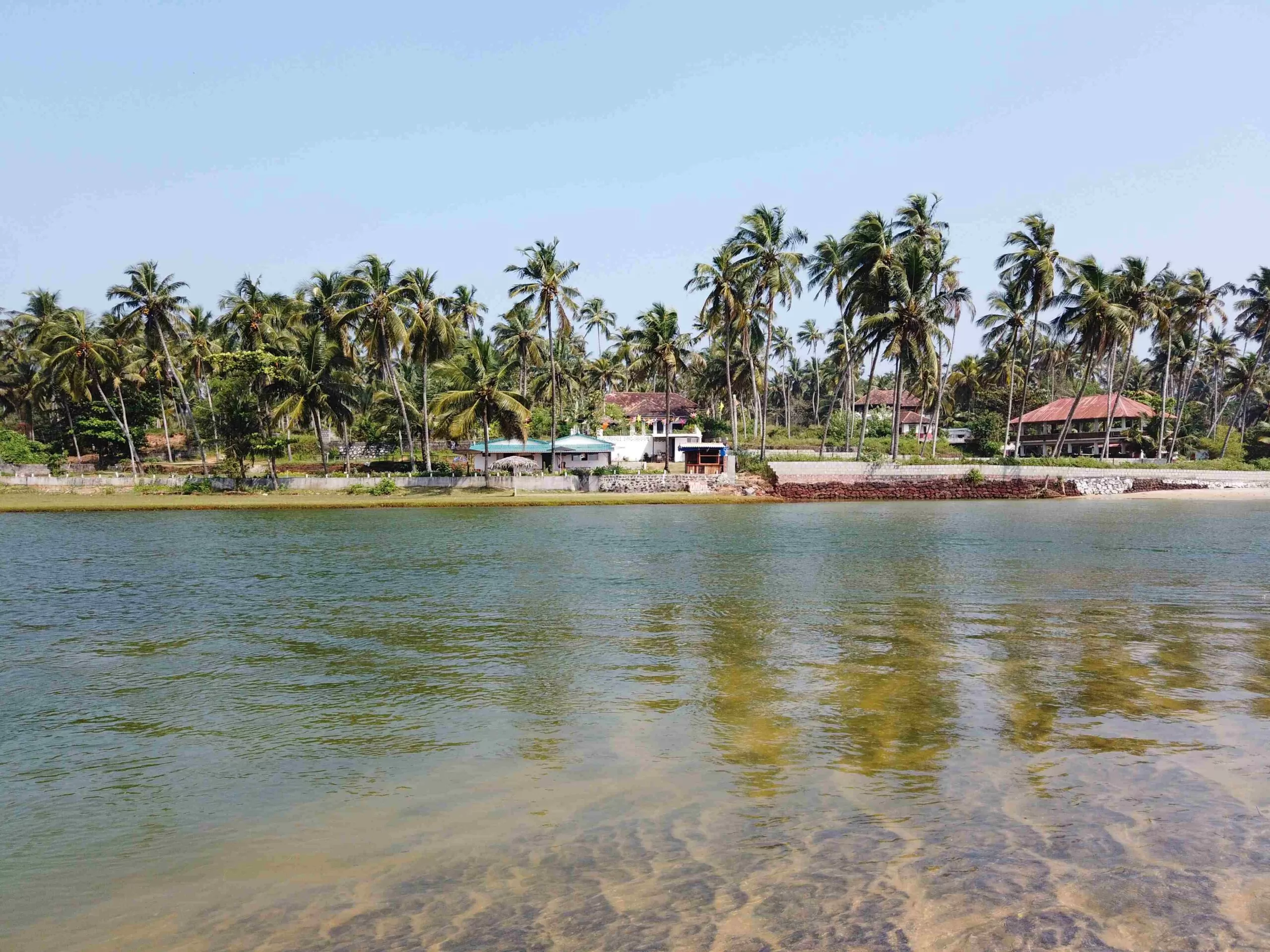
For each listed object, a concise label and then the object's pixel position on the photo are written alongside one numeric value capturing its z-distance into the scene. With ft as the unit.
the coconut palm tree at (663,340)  200.44
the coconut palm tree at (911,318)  180.14
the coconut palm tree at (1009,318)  213.25
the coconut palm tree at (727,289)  183.21
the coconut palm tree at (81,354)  179.83
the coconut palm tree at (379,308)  163.32
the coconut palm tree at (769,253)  183.01
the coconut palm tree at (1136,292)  204.03
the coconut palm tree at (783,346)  326.44
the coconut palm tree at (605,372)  277.44
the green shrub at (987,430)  245.86
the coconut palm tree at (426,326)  168.66
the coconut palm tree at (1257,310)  212.23
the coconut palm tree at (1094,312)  188.85
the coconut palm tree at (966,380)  282.77
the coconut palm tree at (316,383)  169.17
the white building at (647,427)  230.27
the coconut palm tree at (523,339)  216.13
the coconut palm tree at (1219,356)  257.55
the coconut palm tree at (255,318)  192.95
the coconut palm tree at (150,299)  180.75
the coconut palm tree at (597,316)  277.64
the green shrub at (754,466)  178.09
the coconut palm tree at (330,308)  166.91
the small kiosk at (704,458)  190.19
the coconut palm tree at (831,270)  199.72
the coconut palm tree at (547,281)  170.71
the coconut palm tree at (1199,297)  217.56
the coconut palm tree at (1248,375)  234.79
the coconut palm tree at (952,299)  200.44
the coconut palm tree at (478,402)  164.45
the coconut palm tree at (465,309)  220.43
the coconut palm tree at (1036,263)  193.36
